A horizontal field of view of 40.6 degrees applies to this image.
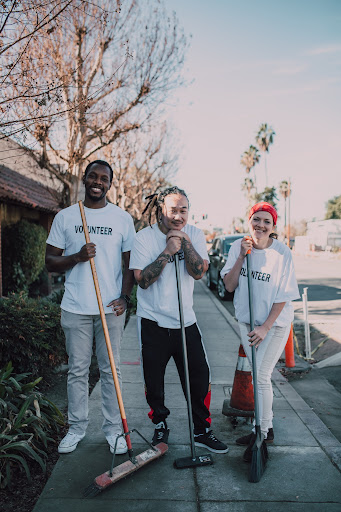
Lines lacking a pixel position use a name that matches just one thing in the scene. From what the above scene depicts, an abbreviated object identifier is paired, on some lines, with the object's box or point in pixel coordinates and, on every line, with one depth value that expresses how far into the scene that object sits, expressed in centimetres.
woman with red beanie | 331
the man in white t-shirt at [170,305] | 321
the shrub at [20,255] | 1162
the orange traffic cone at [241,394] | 377
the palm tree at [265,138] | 5414
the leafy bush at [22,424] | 299
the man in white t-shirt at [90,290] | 332
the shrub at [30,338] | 441
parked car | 1335
